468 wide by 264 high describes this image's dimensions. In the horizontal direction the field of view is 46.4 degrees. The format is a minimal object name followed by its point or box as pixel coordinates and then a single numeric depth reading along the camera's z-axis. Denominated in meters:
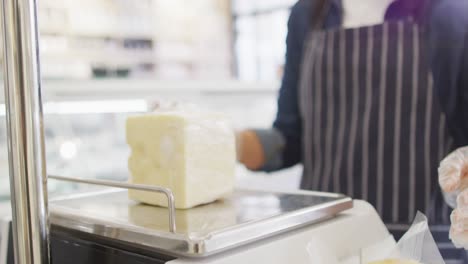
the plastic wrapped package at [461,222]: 0.47
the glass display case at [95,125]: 1.71
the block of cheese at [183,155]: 0.57
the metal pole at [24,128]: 0.43
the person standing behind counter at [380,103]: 0.89
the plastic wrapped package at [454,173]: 0.49
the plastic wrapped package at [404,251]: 0.49
